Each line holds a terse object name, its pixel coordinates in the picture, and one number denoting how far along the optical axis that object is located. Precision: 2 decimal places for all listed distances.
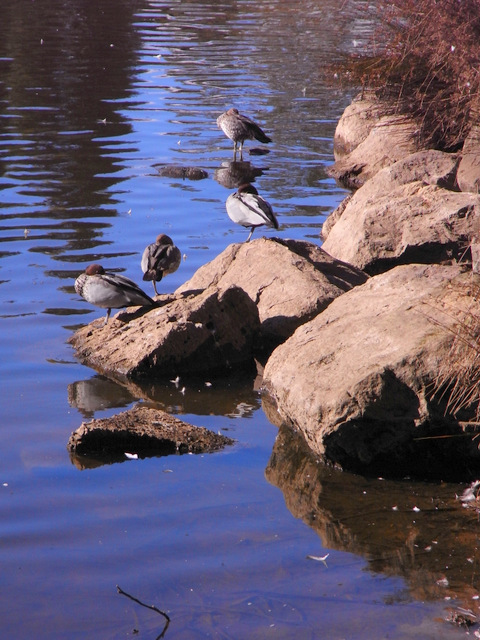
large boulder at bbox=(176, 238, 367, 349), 15.03
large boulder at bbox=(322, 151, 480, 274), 16.37
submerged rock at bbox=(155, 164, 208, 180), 26.48
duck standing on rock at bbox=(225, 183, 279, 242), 18.95
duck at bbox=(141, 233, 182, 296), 16.75
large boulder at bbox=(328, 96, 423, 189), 25.84
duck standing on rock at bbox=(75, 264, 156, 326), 15.28
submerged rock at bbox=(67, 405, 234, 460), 11.50
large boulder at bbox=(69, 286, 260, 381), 14.03
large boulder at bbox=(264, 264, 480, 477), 10.68
